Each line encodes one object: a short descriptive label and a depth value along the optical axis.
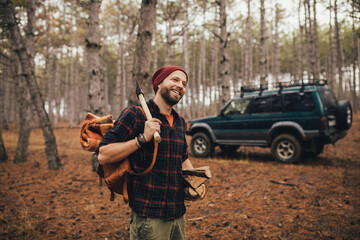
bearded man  1.60
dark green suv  6.50
